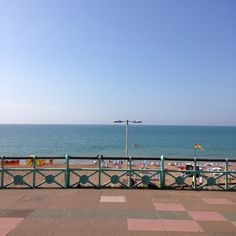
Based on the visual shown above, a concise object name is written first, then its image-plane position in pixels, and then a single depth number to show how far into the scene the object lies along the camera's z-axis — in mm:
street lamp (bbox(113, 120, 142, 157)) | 19400
